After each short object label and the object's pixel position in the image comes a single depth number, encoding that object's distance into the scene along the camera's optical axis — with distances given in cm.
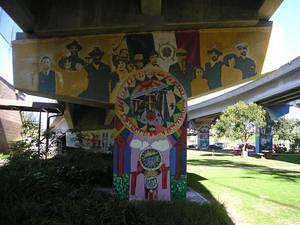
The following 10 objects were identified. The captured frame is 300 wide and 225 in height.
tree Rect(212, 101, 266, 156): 2876
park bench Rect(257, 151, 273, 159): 2967
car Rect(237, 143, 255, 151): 4560
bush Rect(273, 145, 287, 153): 4367
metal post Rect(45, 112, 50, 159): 1241
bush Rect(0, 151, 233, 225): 417
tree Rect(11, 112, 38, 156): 1001
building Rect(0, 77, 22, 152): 2513
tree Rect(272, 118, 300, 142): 4396
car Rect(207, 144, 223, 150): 5421
